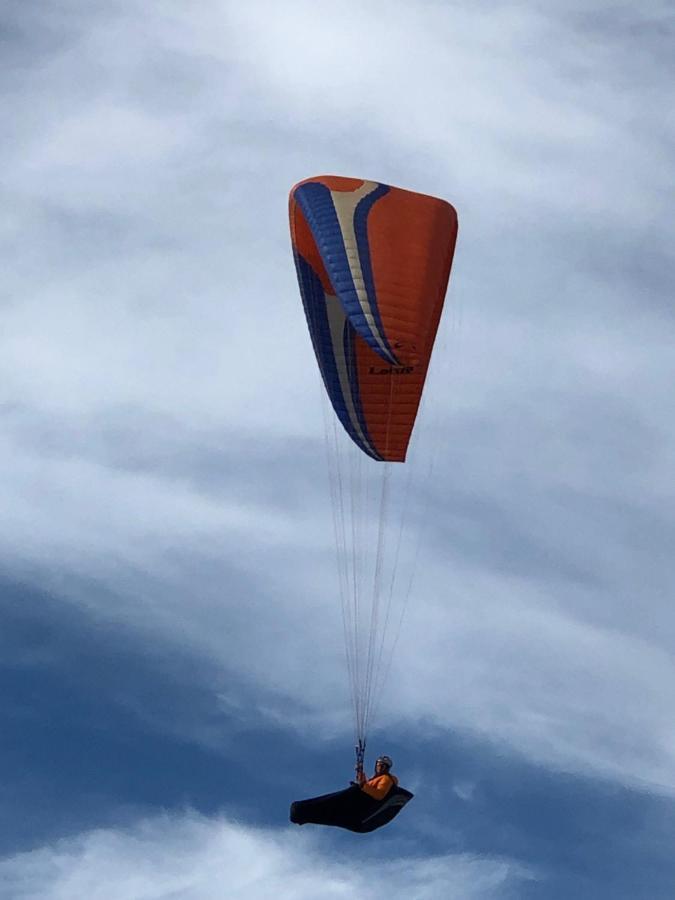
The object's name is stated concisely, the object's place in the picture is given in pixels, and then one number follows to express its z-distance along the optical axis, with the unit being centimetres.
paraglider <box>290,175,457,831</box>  3250
